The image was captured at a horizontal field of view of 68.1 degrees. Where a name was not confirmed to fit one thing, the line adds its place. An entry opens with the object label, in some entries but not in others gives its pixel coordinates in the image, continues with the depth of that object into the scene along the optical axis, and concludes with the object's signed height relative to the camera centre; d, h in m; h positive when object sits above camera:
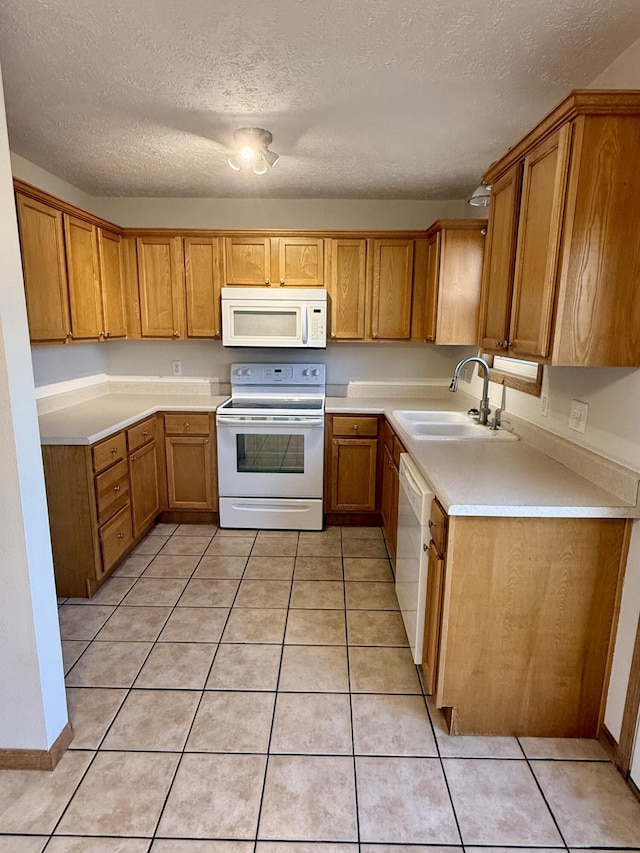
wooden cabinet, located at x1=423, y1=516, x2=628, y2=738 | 1.59 -0.99
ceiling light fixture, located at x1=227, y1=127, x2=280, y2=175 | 2.28 +0.88
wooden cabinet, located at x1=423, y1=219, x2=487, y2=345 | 3.03 +0.33
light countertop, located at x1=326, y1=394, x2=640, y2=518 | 1.54 -0.55
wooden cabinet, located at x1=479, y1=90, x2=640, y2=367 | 1.42 +0.31
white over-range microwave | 3.33 +0.08
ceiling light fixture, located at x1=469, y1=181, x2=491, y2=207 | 2.39 +0.67
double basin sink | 2.53 -0.56
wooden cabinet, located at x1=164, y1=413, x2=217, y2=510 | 3.36 -0.95
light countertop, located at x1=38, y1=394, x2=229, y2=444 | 2.47 -0.55
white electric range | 3.27 -0.94
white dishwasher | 1.85 -0.92
